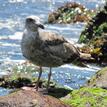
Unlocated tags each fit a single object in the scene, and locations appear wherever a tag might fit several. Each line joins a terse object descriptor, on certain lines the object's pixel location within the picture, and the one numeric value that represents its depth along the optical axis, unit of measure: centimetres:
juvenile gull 1875
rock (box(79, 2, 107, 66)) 2869
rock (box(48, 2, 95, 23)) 4122
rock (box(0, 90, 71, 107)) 1253
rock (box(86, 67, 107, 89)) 1708
